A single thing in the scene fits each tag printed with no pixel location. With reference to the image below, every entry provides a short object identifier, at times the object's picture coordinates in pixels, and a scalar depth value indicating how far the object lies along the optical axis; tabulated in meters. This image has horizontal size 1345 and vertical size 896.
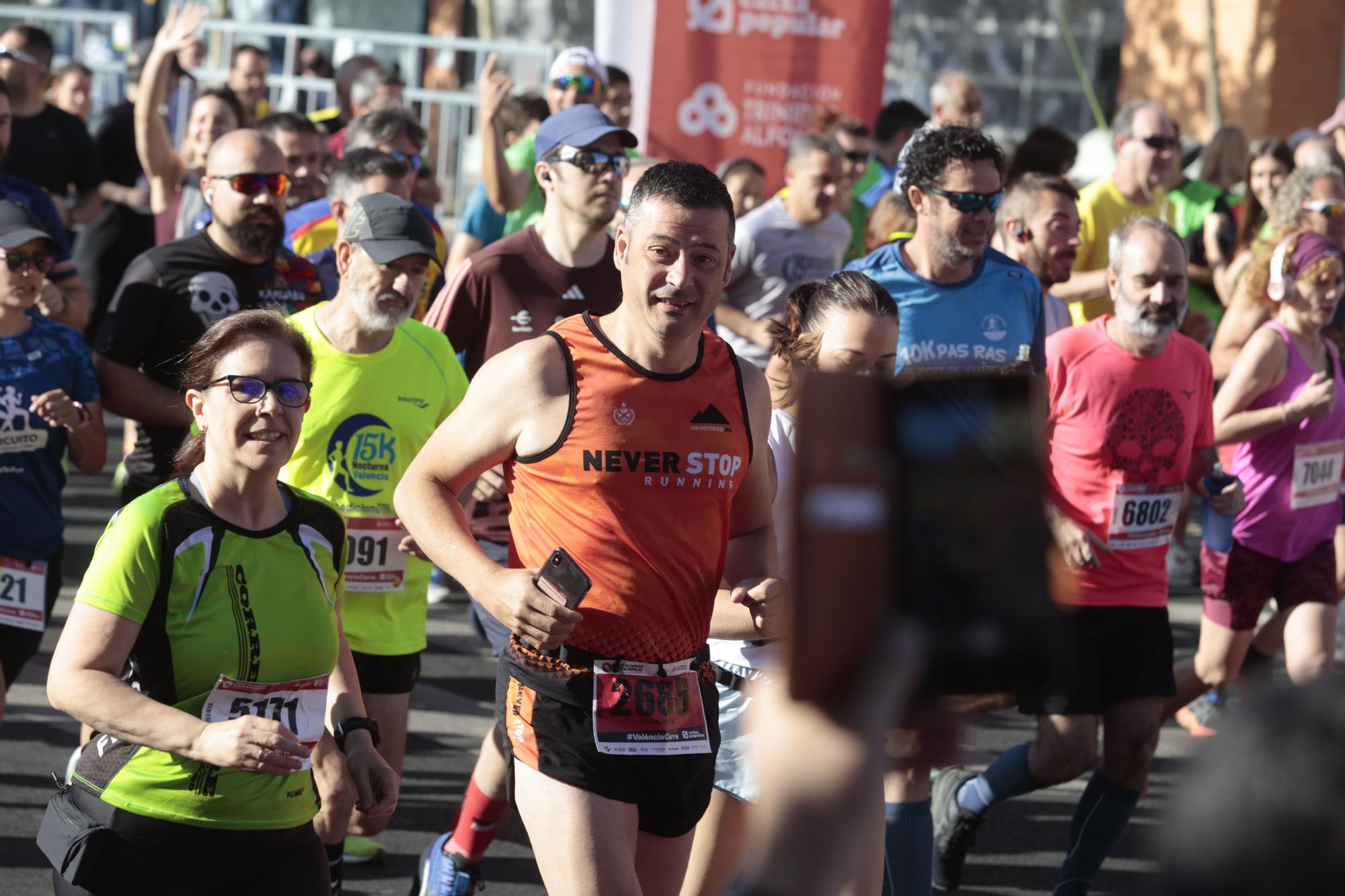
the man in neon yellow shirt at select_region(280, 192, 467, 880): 9.45
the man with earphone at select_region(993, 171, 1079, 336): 13.05
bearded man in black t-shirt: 10.77
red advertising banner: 20.03
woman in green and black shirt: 6.54
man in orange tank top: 7.02
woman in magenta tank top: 12.45
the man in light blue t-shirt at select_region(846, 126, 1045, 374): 10.95
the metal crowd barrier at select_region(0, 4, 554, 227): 26.75
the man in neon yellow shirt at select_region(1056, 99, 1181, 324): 16.19
